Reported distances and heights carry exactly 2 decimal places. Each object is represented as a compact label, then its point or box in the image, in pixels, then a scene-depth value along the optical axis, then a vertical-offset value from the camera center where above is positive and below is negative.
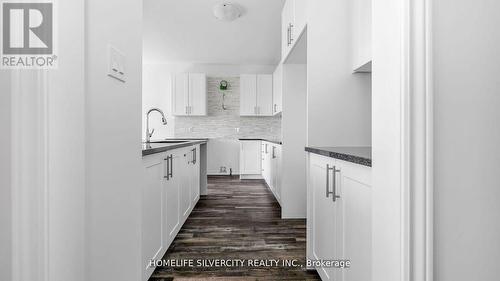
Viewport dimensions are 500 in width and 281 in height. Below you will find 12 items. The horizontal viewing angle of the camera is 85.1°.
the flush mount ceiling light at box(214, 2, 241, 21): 3.52 +1.74
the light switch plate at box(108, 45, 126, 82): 0.93 +0.28
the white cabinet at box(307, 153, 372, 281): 1.12 -0.38
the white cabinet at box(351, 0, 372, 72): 1.69 +0.70
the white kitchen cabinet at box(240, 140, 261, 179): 5.63 -0.33
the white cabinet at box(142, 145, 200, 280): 1.56 -0.42
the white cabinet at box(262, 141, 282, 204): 3.54 -0.37
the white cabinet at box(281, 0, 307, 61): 2.28 +1.14
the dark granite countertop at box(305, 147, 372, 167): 1.02 -0.07
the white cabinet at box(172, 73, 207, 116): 5.96 +1.06
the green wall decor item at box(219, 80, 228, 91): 6.31 +1.32
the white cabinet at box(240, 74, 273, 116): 6.05 +1.07
